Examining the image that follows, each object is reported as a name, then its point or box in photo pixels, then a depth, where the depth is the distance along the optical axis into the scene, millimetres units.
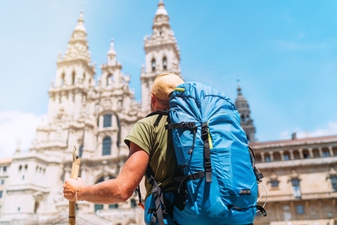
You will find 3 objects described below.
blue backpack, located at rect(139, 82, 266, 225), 2277
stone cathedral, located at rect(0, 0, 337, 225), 29328
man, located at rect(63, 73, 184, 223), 2578
